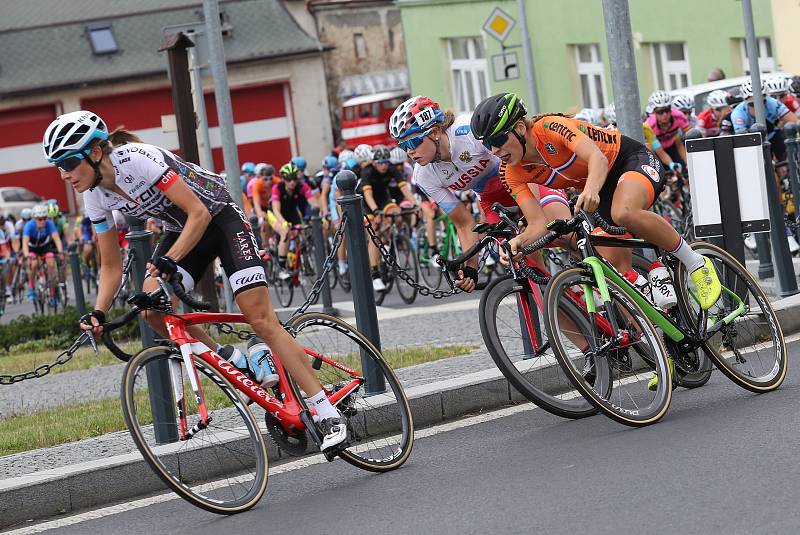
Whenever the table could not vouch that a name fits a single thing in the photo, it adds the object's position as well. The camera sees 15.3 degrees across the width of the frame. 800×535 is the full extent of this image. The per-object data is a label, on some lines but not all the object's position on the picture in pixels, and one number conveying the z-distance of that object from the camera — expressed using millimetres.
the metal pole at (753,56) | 25835
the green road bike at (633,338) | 14612
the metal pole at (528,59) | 37901
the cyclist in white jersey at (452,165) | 17157
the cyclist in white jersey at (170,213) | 13469
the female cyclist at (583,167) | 15141
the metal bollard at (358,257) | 17601
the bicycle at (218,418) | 13239
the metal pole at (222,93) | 26724
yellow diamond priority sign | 44096
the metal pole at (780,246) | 22400
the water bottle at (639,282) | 15742
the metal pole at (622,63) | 21051
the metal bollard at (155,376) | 13876
